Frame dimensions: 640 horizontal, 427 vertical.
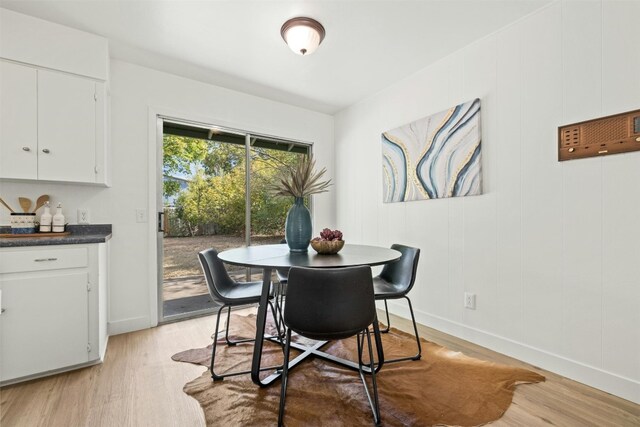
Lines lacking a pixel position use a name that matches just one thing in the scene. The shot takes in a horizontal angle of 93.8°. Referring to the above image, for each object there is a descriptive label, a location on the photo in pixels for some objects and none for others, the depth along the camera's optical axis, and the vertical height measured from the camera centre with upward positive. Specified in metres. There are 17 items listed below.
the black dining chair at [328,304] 1.43 -0.44
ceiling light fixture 2.13 +1.31
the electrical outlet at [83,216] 2.51 -0.02
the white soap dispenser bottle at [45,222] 2.26 -0.07
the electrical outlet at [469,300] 2.48 -0.73
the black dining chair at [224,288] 1.93 -0.55
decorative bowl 1.97 -0.22
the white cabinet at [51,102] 2.06 +0.81
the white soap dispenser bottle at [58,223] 2.30 -0.08
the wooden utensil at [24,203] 2.24 +0.08
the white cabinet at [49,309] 1.84 -0.63
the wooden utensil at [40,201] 2.32 +0.09
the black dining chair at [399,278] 2.05 -0.50
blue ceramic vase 2.12 -0.11
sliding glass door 3.14 +0.12
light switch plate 2.80 -0.02
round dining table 1.66 -0.28
